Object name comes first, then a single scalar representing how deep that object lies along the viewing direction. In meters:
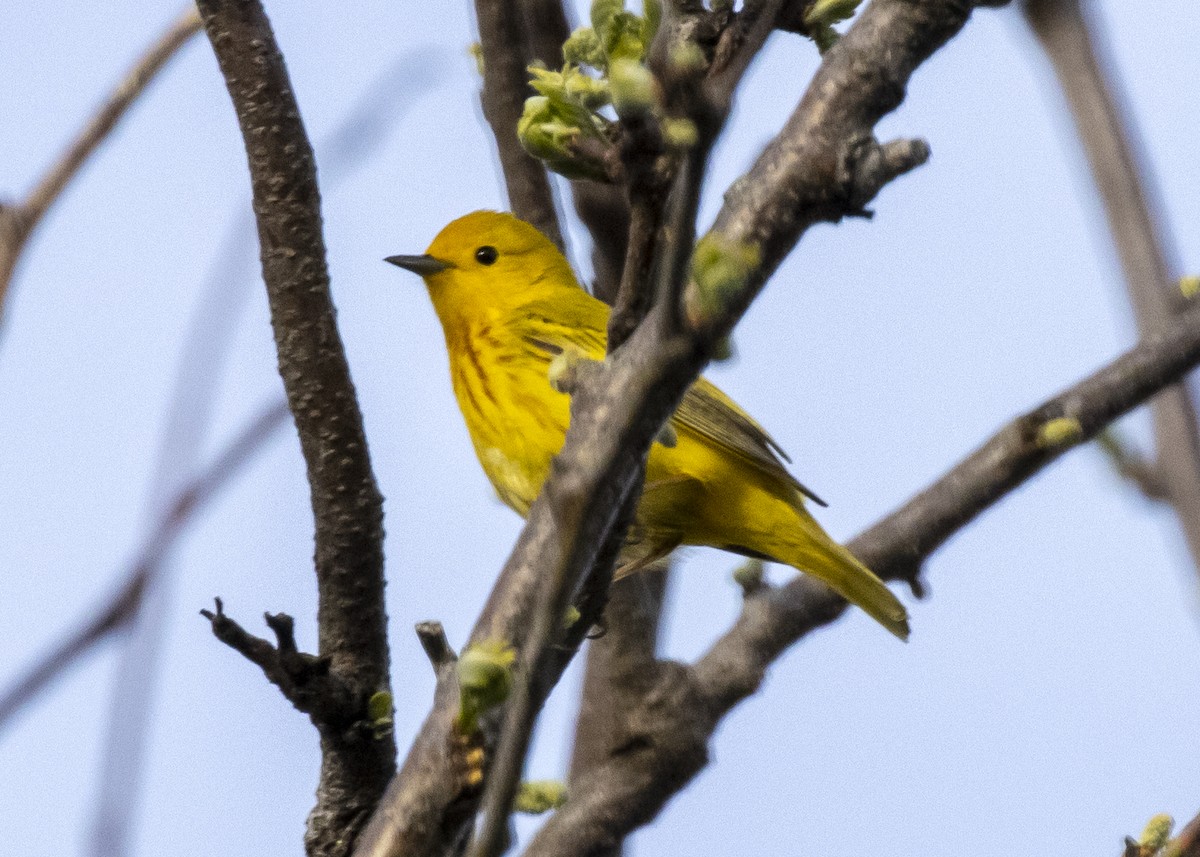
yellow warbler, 8.09
